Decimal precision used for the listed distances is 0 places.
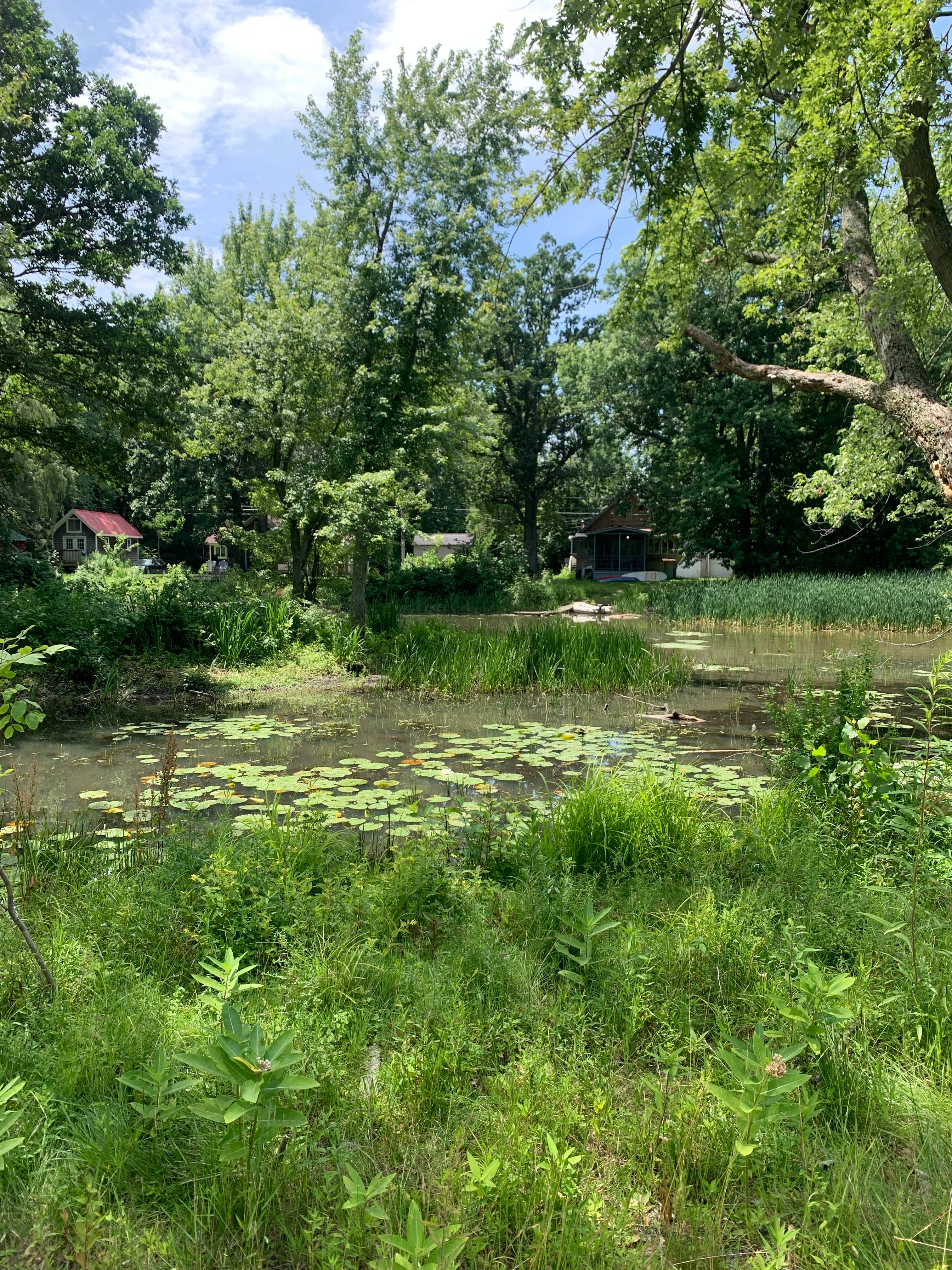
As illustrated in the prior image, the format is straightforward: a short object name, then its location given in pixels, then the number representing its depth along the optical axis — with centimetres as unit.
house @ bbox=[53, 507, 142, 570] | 4644
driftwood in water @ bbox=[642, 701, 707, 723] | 884
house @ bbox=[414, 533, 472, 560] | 5791
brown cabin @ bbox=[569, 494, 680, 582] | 4775
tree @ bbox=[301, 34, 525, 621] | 1448
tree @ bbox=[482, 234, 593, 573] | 3719
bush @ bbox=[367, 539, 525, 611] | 3197
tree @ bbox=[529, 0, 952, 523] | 423
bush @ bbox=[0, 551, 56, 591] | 1728
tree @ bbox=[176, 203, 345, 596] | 1501
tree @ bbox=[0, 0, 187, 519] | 1174
